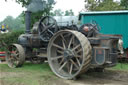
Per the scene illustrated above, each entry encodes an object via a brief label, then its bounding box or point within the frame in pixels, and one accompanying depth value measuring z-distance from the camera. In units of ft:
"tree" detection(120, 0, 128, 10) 75.31
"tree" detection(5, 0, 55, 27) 47.55
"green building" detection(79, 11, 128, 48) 30.14
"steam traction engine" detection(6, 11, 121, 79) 15.80
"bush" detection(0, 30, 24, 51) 39.05
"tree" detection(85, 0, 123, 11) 54.08
